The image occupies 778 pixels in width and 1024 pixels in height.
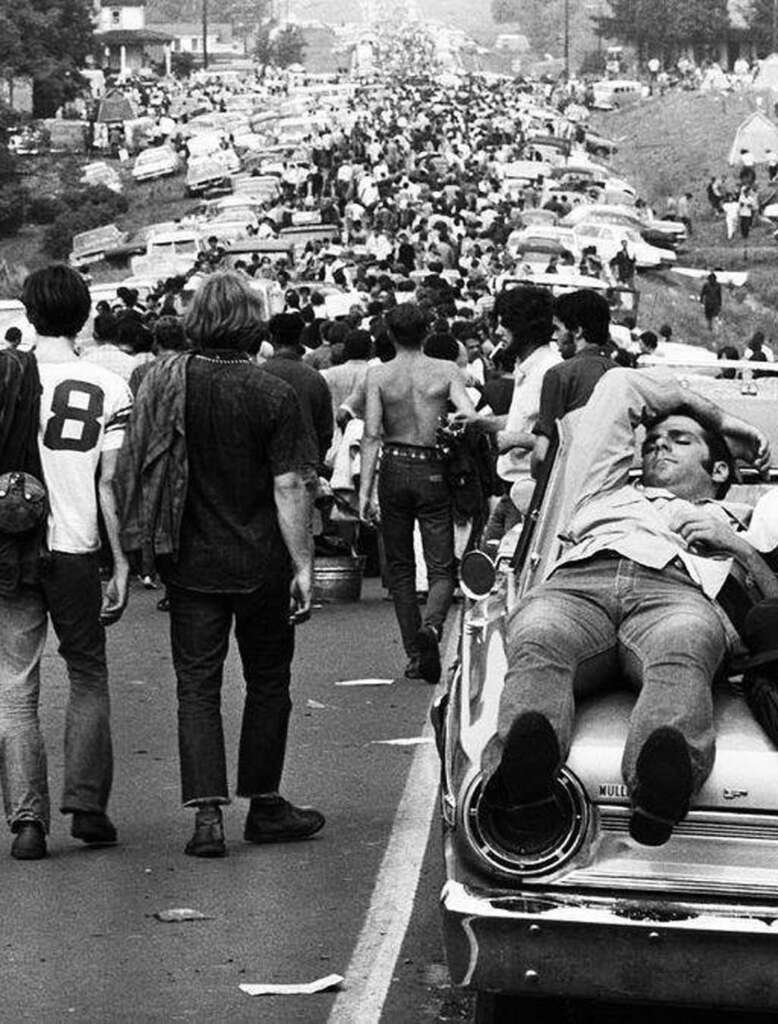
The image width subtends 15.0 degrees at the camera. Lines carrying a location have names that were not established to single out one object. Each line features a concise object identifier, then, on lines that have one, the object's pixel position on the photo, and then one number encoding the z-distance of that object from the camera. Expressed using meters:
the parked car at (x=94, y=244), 70.50
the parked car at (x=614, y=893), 6.52
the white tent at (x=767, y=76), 128.50
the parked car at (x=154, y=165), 101.19
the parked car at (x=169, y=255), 52.53
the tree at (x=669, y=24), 180.62
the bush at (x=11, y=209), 92.50
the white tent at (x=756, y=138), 101.98
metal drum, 16.59
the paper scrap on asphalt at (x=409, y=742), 11.30
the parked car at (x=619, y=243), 63.78
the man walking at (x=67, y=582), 9.06
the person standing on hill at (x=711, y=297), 56.28
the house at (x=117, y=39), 196.25
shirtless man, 13.16
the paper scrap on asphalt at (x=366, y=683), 13.17
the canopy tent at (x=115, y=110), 126.62
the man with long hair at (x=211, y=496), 8.98
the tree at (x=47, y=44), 113.94
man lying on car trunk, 6.59
